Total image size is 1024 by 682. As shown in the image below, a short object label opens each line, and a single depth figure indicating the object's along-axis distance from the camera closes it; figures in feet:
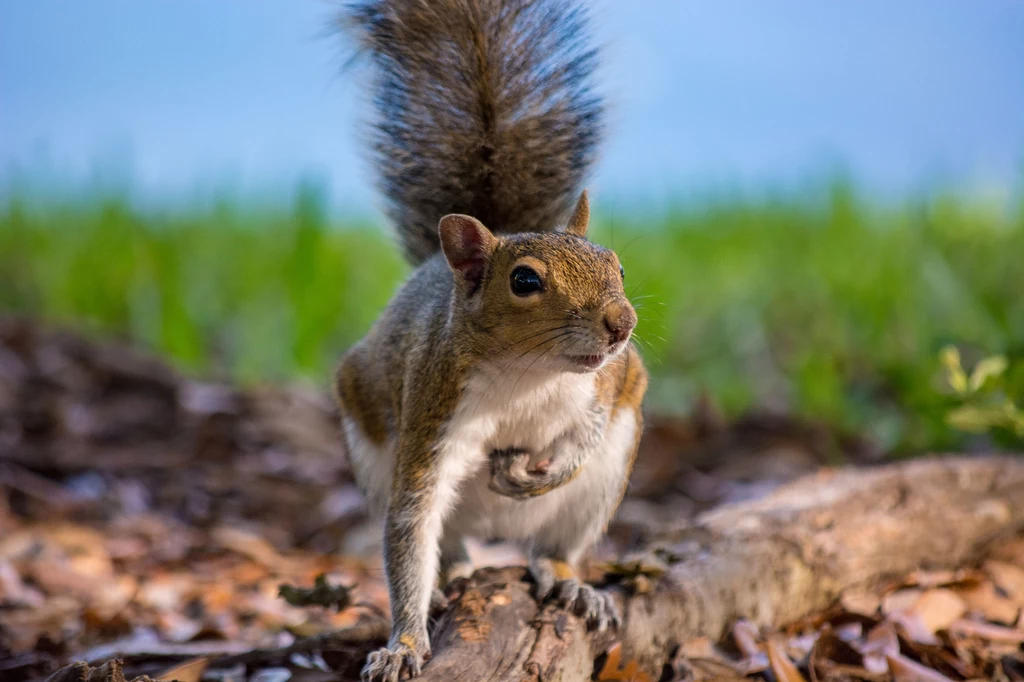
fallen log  11.48
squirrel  11.85
